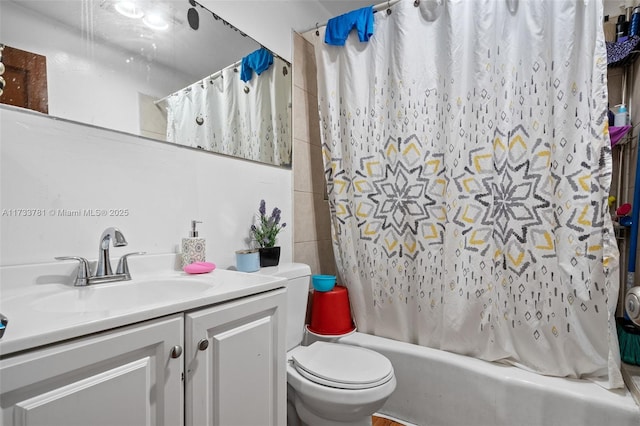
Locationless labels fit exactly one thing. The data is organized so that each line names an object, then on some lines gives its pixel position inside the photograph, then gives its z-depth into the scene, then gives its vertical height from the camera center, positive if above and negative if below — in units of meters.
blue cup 1.37 -0.26
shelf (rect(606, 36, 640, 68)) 1.53 +0.74
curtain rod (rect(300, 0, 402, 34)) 1.66 +1.03
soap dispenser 1.18 -0.19
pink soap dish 1.11 -0.24
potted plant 1.49 -0.16
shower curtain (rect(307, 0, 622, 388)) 1.30 +0.10
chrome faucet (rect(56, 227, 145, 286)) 0.94 -0.19
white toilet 1.15 -0.68
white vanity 0.54 -0.31
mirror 0.92 +0.47
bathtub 1.23 -0.82
